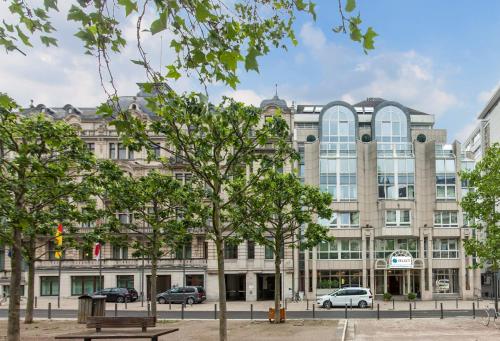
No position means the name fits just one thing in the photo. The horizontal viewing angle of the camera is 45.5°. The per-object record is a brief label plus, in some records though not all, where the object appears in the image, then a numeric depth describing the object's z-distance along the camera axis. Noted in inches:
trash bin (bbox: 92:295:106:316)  1134.4
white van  1772.9
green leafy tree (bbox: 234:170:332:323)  1116.5
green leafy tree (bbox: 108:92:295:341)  643.5
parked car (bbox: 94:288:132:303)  2073.1
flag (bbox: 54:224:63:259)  1231.5
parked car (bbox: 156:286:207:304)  2006.6
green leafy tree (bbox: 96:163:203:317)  1119.6
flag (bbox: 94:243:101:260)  1987.7
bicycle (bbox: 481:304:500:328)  1054.8
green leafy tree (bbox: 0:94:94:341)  672.4
